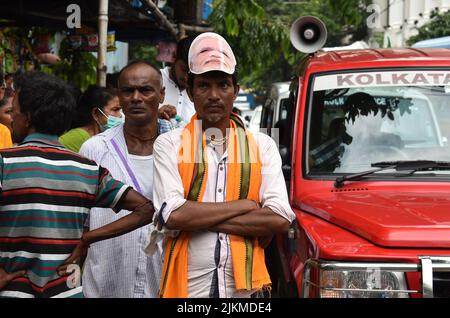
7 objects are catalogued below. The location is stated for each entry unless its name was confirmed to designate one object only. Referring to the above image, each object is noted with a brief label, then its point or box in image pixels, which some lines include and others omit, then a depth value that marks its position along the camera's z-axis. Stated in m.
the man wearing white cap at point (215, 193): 3.14
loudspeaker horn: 5.24
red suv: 3.21
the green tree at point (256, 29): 9.91
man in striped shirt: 2.96
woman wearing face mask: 5.49
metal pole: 6.81
